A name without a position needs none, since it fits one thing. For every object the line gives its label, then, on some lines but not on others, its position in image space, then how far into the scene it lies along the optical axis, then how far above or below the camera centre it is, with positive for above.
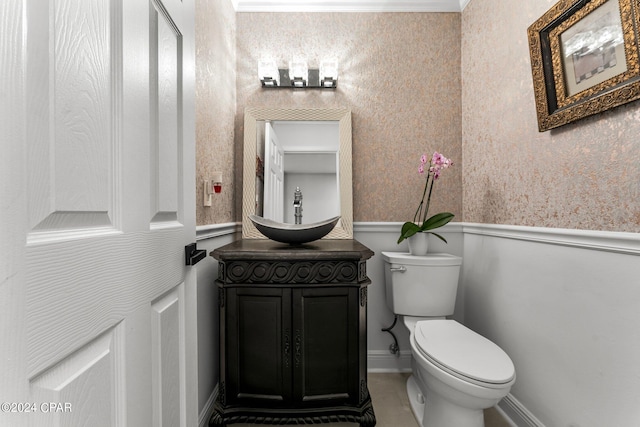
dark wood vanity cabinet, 1.49 -0.57
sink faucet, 2.08 +0.08
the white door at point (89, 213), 0.37 +0.02
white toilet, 1.23 -0.59
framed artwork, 1.04 +0.60
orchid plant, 1.94 +0.00
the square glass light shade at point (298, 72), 2.07 +0.98
